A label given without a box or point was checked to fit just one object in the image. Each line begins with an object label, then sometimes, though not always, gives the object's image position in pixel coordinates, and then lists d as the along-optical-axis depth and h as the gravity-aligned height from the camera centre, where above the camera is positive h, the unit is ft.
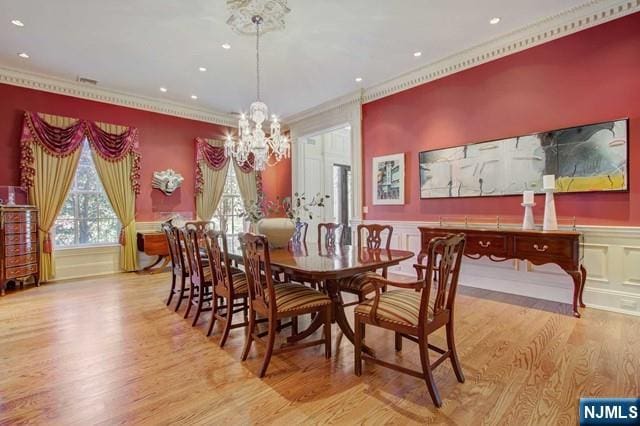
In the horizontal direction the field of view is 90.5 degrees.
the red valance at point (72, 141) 15.08 +3.82
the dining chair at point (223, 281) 8.66 -2.04
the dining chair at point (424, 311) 5.98 -2.09
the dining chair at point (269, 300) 7.02 -2.09
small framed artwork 16.75 +1.66
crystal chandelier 12.25 +2.98
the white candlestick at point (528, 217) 11.62 -0.33
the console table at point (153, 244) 17.56 -1.75
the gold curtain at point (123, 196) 17.49 +1.00
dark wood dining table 7.12 -1.28
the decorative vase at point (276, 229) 10.52 -0.58
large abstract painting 10.64 +1.76
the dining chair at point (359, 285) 9.13 -2.17
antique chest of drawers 13.65 -1.27
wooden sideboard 10.28 -1.38
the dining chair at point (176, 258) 11.53 -1.74
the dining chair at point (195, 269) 9.99 -1.94
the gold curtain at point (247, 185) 23.03 +2.01
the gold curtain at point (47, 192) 15.39 +1.14
